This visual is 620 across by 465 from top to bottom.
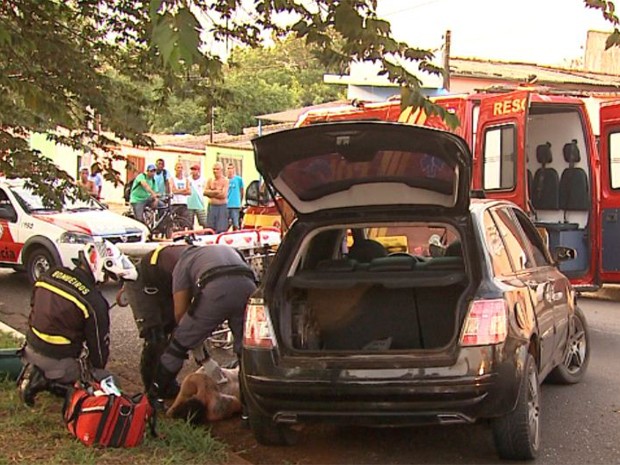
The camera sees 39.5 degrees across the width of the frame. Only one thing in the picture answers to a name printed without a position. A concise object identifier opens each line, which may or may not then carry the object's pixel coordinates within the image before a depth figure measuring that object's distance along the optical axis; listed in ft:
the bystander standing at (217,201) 54.24
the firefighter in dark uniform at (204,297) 18.71
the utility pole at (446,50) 80.28
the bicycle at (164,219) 57.11
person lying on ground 18.86
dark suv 15.06
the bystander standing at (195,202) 60.80
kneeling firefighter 17.54
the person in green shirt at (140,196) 56.65
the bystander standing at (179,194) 59.82
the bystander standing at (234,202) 57.62
